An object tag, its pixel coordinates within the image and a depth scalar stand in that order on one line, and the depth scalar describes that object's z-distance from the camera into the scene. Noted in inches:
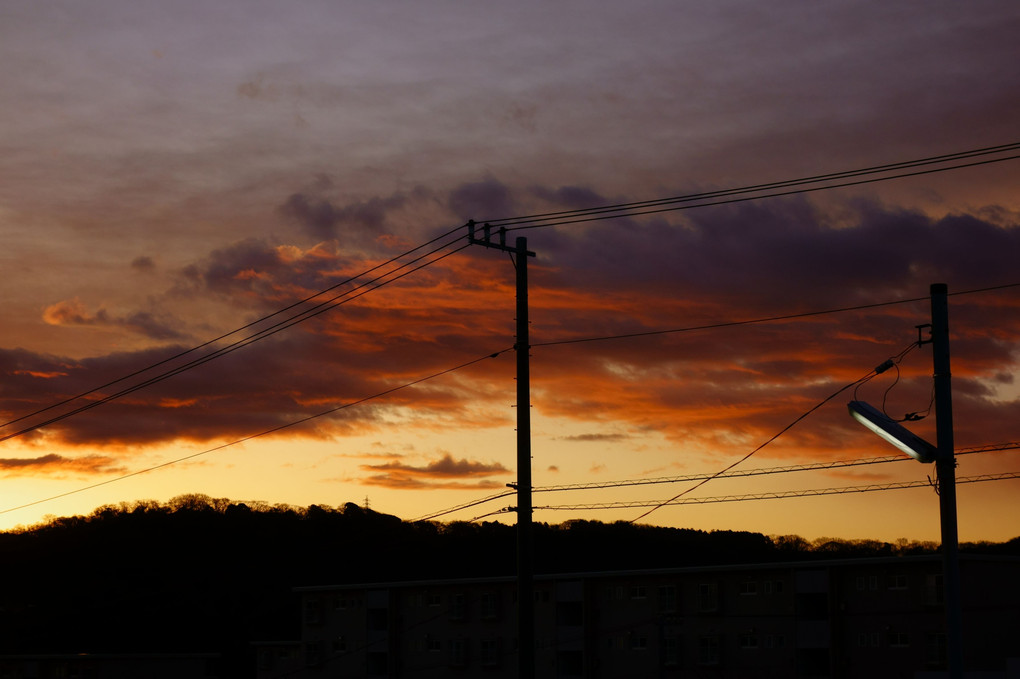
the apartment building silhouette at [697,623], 2578.7
